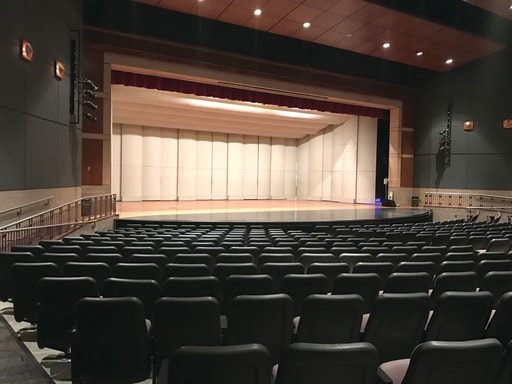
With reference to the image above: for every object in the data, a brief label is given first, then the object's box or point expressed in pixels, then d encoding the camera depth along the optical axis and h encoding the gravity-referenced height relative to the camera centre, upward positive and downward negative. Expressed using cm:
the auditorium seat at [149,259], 455 -86
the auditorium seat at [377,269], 420 -85
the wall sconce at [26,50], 902 +292
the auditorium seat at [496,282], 362 -83
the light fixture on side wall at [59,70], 1100 +305
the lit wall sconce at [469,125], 2003 +313
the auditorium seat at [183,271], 379 -82
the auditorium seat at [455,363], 165 -72
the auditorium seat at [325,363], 161 -71
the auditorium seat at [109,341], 238 -95
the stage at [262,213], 1249 -108
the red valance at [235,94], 1547 +392
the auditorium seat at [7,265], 421 -91
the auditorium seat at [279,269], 409 -85
